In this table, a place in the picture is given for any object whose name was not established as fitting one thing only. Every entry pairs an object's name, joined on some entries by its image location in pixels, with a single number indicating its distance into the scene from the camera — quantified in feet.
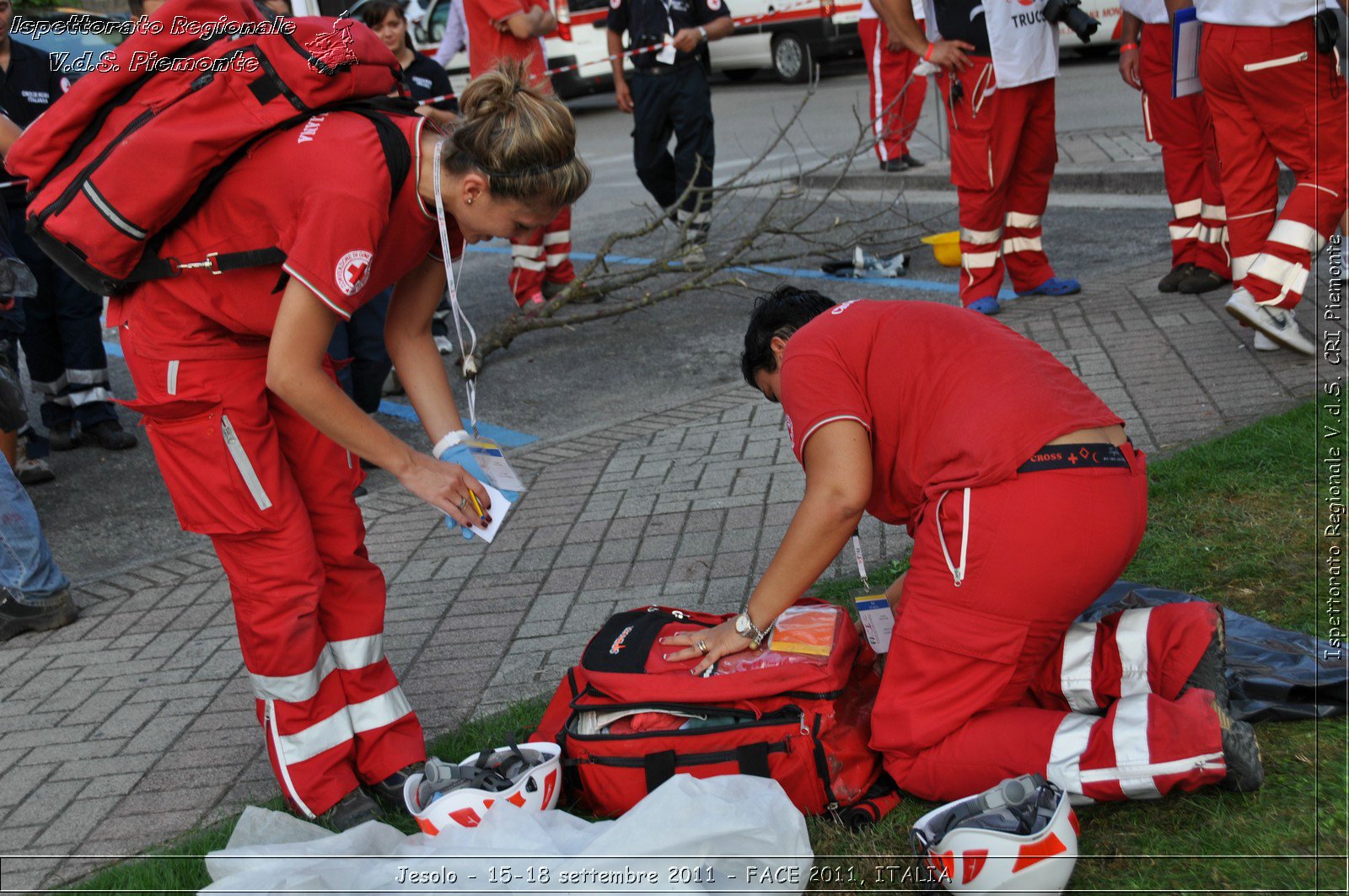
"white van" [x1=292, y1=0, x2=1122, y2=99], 51.55
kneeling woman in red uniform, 8.43
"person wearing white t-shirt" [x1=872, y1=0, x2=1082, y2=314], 19.94
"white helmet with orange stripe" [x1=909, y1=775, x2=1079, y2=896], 7.57
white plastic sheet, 7.80
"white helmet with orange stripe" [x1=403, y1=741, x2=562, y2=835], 8.84
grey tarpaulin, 9.30
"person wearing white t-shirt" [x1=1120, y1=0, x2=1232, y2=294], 20.45
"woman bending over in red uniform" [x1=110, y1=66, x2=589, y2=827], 8.47
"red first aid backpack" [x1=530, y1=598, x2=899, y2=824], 9.05
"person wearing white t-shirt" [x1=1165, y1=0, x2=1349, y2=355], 16.10
